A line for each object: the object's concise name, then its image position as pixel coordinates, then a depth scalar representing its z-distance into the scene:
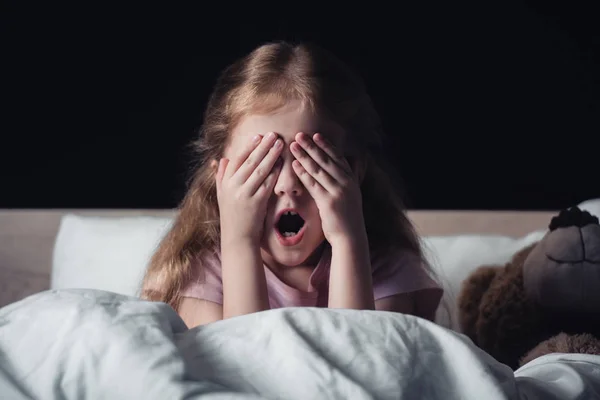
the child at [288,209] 0.98
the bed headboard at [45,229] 1.61
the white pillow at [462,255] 1.32
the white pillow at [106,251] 1.41
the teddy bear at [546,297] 1.06
